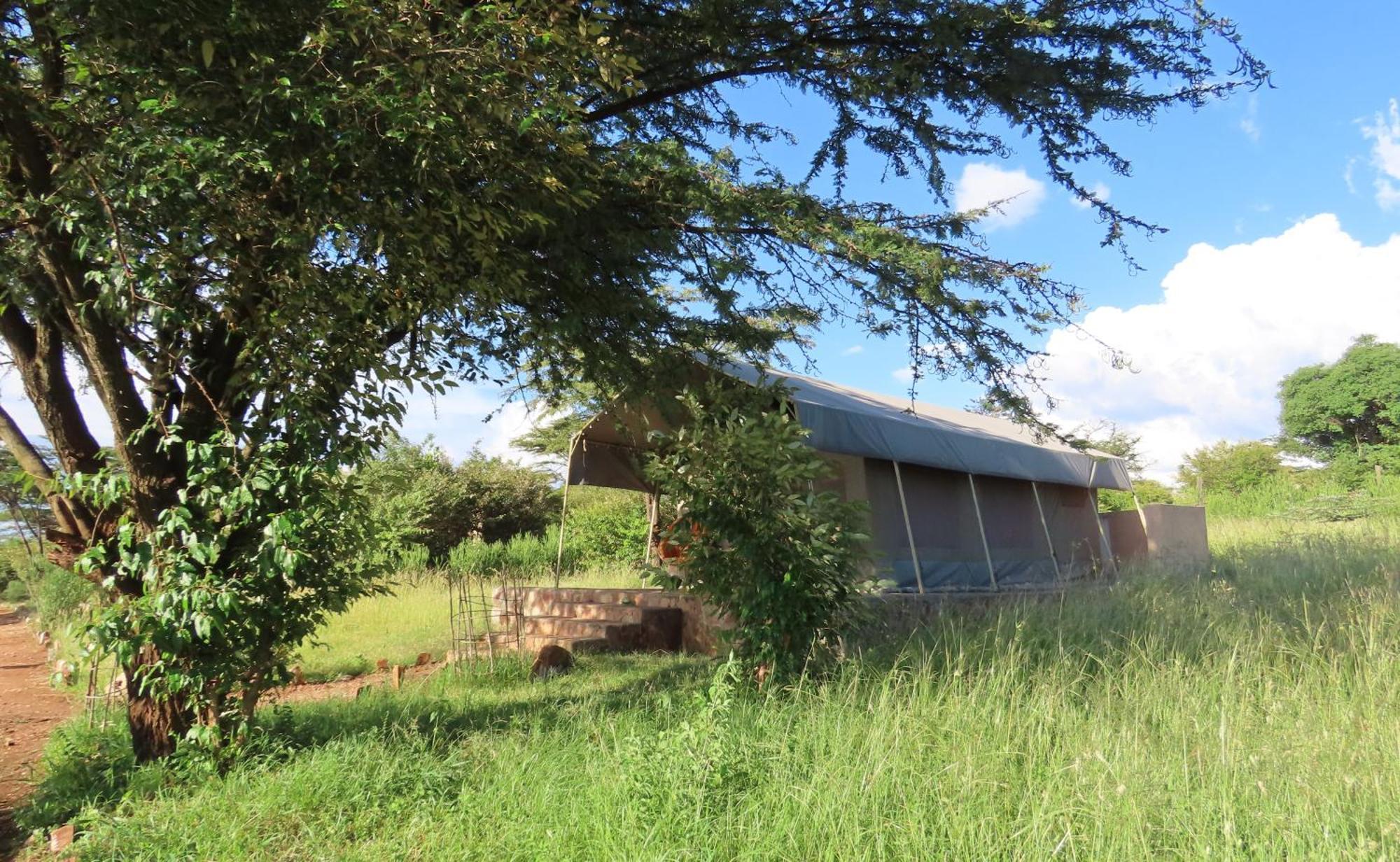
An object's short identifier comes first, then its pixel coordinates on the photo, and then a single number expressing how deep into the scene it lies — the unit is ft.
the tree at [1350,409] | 102.32
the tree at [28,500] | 15.89
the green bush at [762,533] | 17.92
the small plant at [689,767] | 11.41
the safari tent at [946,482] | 31.60
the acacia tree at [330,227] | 13.74
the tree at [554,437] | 55.31
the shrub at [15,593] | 86.63
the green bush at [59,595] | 43.78
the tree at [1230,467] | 111.86
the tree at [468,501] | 60.95
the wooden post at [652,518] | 43.32
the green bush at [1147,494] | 74.95
